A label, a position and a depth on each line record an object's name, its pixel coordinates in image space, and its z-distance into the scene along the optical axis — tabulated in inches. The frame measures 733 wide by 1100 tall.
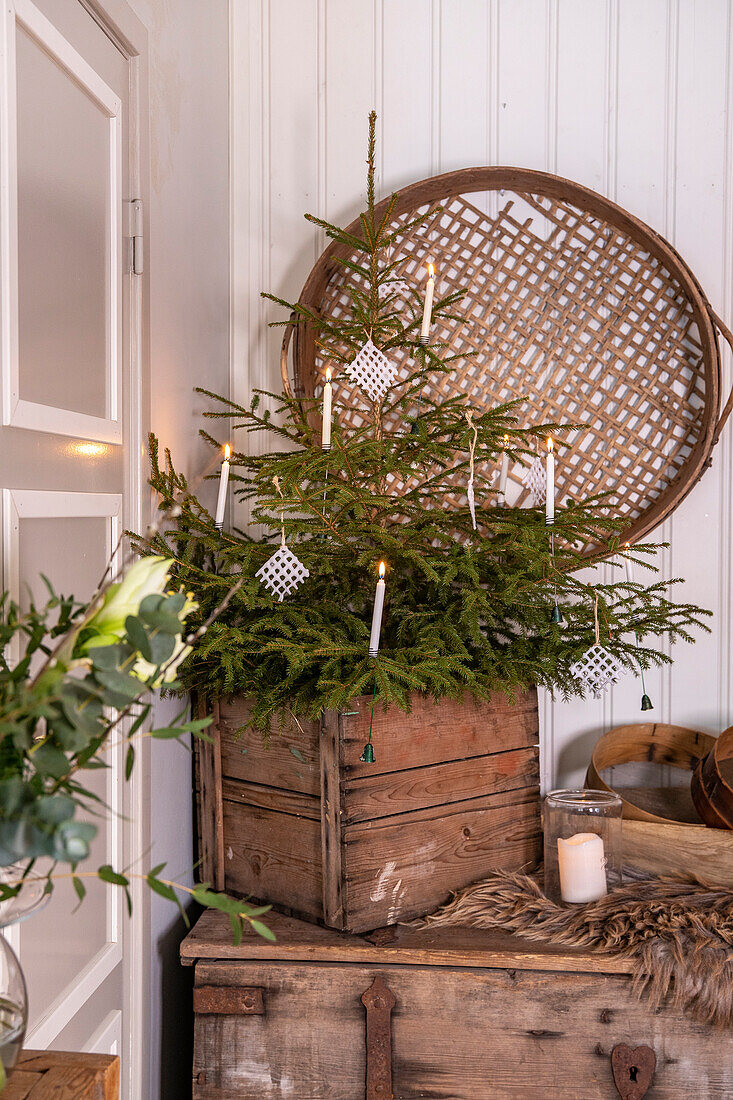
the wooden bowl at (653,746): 61.4
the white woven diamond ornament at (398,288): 61.6
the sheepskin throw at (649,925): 43.9
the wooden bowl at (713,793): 51.4
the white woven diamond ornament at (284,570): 44.4
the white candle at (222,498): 46.7
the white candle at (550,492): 45.6
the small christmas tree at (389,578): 44.8
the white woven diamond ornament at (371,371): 46.7
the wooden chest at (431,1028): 44.6
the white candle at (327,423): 43.7
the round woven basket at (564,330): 61.9
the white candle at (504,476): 56.9
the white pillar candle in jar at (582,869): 49.4
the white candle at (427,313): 47.8
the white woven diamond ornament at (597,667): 46.2
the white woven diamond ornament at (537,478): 50.5
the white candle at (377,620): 41.9
